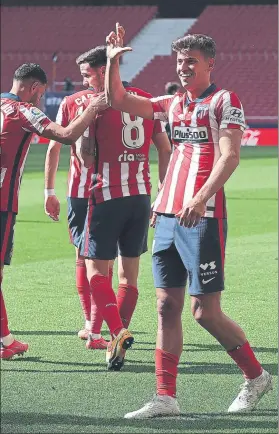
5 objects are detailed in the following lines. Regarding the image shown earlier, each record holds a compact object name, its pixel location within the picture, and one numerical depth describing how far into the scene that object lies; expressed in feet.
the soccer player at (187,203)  32.22
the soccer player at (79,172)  40.63
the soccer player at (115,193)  40.60
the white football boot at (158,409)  32.14
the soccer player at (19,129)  36.55
